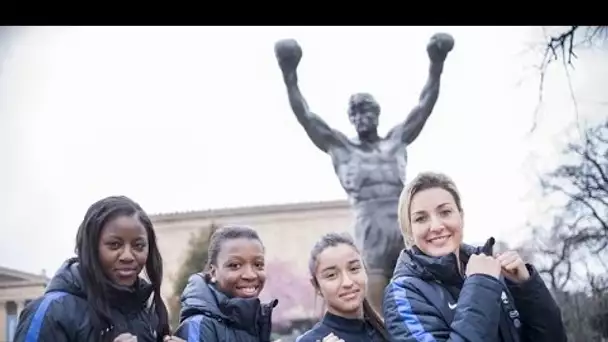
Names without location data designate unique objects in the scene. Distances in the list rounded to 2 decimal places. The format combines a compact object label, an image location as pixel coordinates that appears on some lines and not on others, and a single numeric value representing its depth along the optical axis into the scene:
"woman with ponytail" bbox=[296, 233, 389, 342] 2.41
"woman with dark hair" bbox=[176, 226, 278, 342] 2.34
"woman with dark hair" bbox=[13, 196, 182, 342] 2.27
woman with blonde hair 2.24
